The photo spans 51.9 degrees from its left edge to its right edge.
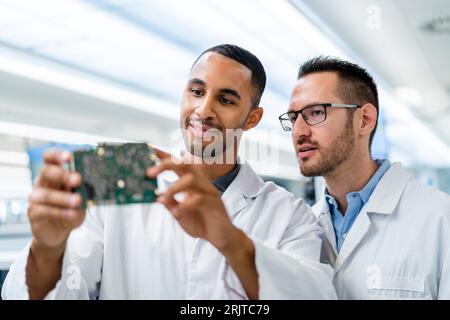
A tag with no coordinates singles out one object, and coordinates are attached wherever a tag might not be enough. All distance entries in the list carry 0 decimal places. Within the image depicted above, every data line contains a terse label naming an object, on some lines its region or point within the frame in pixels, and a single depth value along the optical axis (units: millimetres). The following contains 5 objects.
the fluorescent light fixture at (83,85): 3236
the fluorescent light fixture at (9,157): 2355
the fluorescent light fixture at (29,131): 3532
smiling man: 830
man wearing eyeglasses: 1116
